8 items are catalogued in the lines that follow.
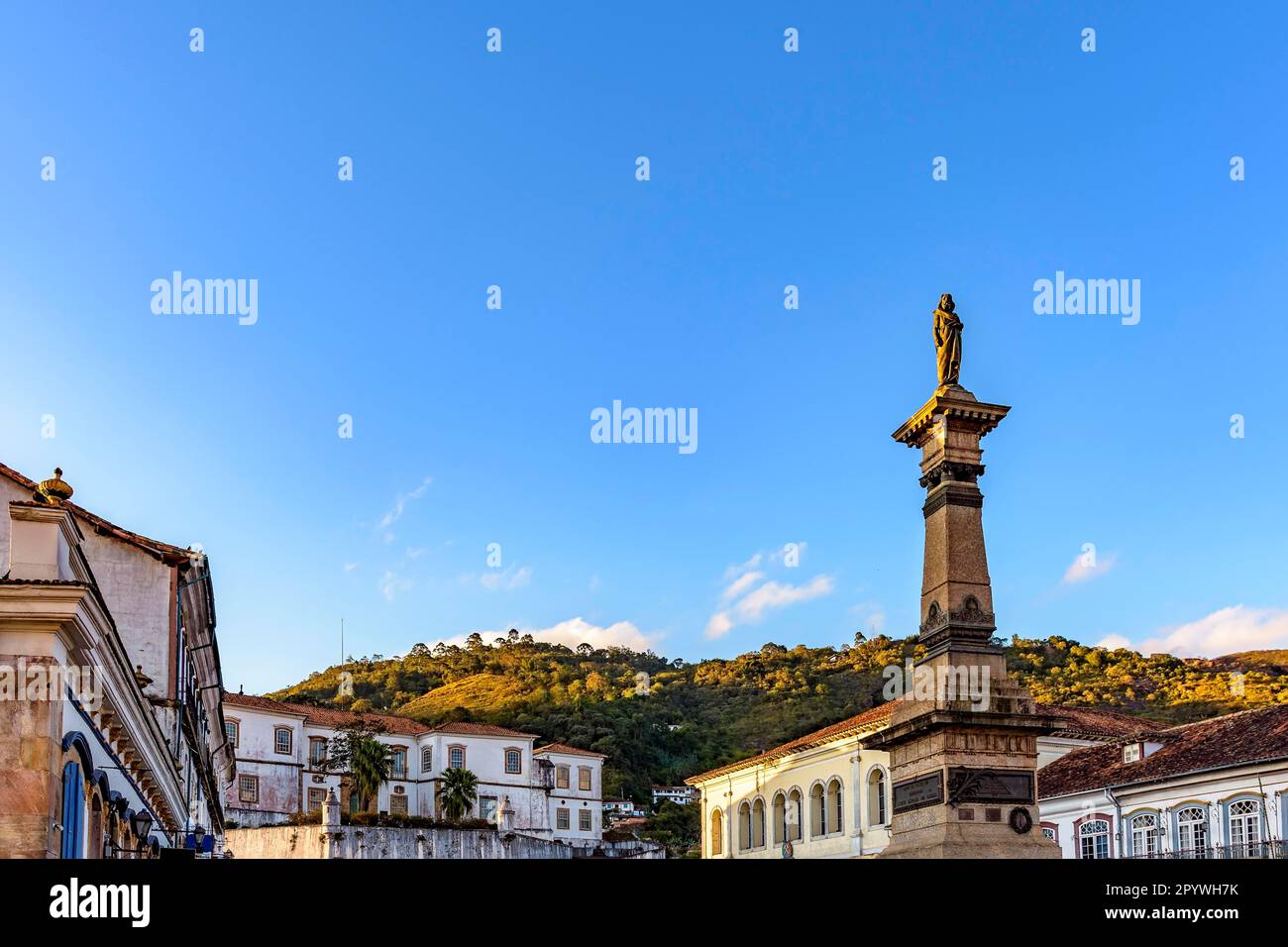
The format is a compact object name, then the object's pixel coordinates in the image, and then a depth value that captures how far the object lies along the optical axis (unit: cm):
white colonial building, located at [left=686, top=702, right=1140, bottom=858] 4353
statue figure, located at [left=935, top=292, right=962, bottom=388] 2150
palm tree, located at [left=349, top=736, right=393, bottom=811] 6725
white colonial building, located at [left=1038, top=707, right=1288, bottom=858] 3189
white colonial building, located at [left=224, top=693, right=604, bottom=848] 6694
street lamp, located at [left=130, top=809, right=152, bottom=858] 1800
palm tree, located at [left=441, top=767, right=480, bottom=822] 6894
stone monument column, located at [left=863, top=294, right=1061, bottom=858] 1894
